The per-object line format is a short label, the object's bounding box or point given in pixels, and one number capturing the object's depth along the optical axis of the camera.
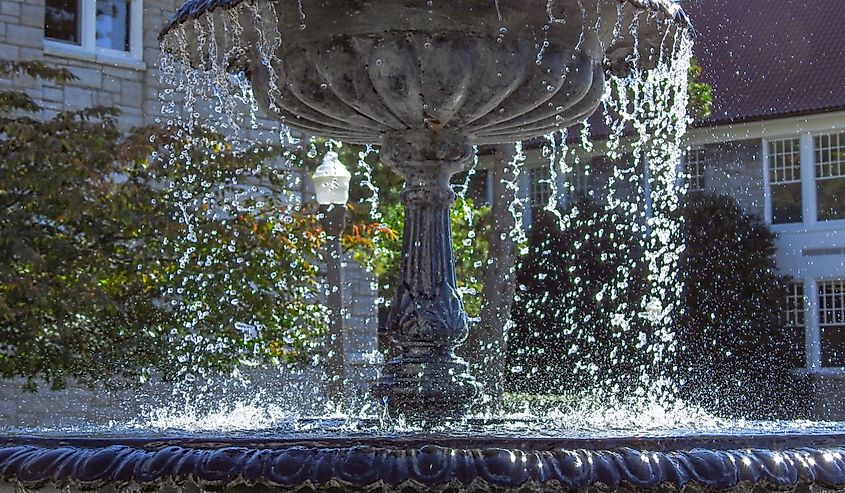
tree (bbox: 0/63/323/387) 10.38
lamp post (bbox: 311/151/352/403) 11.67
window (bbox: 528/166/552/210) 24.03
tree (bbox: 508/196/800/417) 18.30
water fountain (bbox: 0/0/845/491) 3.36
